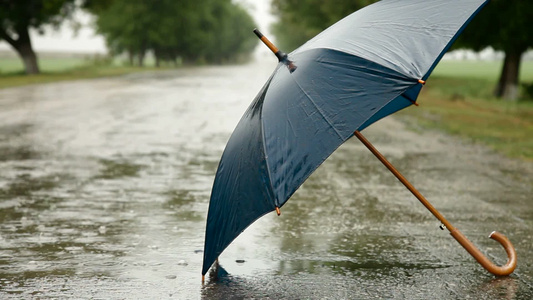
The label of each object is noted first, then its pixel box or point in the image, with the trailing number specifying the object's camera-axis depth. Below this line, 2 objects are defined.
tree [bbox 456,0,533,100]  23.34
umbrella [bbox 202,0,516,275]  4.11
